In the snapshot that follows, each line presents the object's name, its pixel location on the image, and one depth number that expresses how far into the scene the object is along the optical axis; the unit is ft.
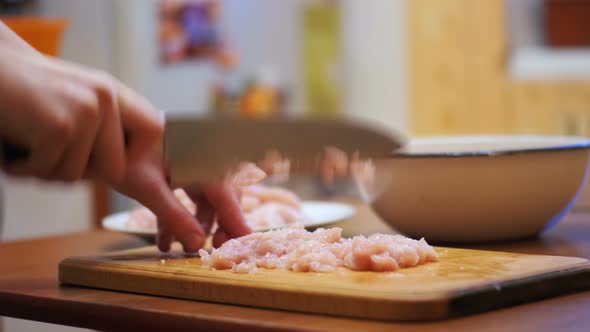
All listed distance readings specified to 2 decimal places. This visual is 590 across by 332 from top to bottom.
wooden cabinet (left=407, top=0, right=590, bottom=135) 14.60
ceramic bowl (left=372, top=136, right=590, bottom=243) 3.59
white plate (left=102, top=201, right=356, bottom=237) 3.84
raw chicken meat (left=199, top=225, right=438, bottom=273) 3.03
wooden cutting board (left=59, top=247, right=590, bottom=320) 2.77
